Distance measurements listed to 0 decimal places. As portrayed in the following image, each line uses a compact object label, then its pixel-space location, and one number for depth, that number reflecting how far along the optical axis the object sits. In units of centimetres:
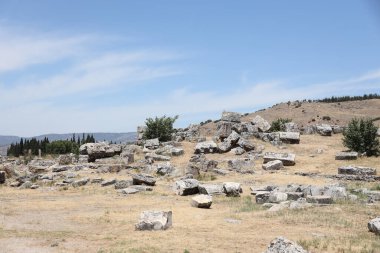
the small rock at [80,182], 2555
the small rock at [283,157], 2984
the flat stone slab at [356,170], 2472
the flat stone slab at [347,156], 2959
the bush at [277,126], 4296
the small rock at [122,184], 2397
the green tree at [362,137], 3094
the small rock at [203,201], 1741
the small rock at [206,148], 3481
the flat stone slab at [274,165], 2858
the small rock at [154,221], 1304
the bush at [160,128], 4278
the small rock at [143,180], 2437
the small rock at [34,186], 2584
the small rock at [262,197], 1827
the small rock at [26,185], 2627
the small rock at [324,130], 4094
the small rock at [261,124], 4175
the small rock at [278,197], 1780
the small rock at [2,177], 2855
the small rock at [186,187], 2122
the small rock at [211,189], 2091
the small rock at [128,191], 2212
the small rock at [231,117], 4138
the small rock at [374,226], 1220
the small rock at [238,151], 3400
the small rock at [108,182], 2503
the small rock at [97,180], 2623
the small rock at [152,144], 3784
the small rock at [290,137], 3644
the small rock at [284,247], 919
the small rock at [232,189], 2064
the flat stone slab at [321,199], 1689
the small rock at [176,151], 3450
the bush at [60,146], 7426
